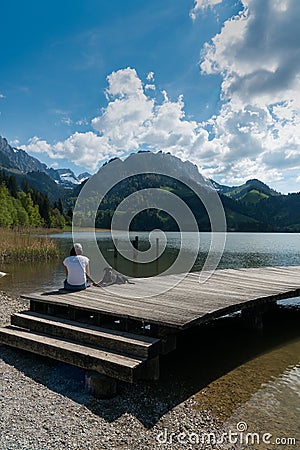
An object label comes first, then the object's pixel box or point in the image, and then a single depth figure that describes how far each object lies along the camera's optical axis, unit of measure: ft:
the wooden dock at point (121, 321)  18.07
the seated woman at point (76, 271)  28.14
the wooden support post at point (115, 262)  95.34
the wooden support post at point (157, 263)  89.20
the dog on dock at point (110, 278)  32.35
